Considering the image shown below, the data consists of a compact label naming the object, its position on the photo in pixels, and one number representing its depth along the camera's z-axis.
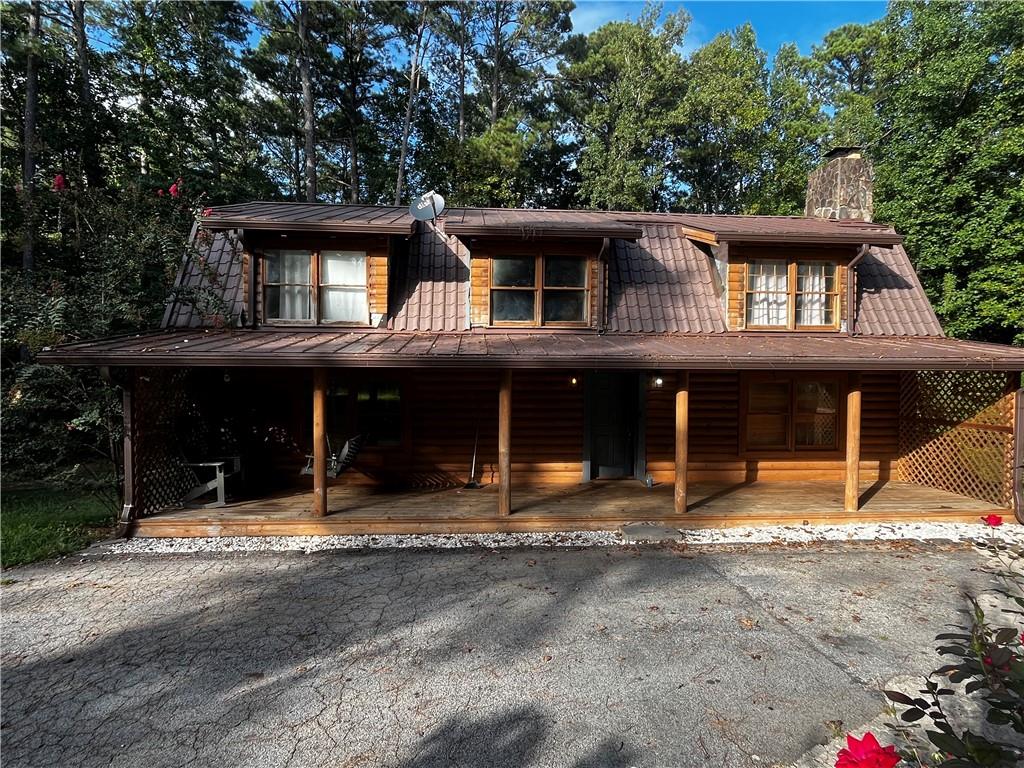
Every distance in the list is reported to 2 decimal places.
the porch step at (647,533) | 6.42
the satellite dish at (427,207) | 8.54
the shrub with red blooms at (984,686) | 1.54
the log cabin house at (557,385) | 6.83
